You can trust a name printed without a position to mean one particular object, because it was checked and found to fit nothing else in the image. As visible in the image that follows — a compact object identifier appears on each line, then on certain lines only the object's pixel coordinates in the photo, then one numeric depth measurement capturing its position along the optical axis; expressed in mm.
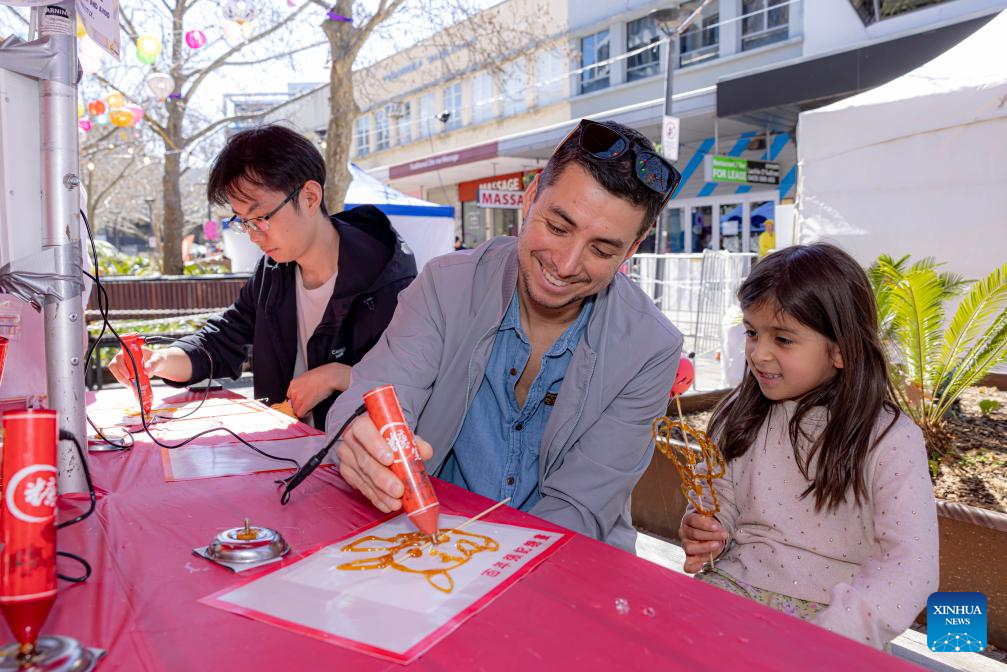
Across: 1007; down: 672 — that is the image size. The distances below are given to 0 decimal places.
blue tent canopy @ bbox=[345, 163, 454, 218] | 8359
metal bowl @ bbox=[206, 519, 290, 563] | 1254
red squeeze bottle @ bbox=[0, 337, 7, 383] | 1760
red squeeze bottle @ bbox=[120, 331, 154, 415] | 2353
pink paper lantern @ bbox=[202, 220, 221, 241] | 31762
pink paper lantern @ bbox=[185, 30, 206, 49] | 10141
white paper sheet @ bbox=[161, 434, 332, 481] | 1875
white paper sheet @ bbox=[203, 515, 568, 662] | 1009
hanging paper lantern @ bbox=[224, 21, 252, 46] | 9945
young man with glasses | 2760
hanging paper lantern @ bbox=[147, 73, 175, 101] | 11086
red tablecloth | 948
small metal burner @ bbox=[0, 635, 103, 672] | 893
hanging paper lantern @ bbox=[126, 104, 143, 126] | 11369
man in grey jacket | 1796
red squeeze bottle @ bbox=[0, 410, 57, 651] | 917
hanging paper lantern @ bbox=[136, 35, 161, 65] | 10102
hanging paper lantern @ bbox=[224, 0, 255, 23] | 9297
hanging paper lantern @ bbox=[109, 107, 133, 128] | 11102
